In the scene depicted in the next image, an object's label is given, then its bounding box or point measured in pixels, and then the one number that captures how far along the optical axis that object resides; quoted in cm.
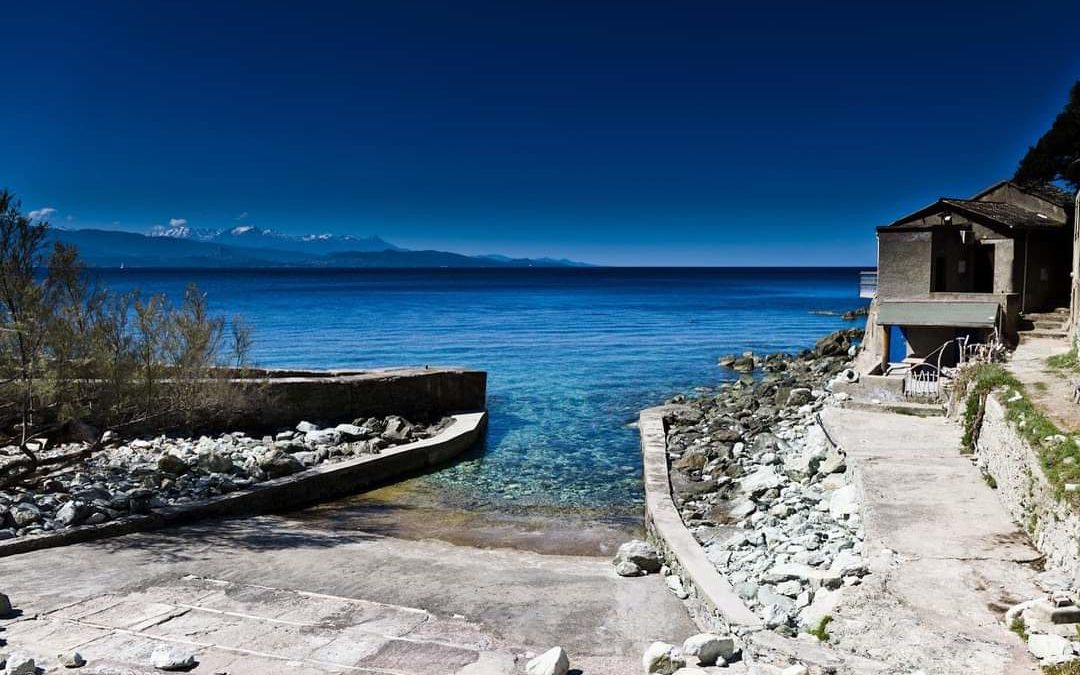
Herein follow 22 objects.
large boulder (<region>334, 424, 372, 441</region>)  1669
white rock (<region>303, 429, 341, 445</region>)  1612
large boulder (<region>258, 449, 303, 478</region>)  1352
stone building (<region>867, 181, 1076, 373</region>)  2334
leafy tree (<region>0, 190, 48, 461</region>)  1028
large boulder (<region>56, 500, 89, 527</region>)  980
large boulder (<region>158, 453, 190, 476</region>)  1266
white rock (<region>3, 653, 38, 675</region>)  525
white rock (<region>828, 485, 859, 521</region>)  1017
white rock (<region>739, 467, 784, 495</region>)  1280
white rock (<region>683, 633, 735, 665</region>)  591
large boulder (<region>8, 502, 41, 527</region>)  963
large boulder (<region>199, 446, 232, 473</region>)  1314
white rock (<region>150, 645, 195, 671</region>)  589
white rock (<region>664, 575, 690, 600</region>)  866
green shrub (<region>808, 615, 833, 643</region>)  636
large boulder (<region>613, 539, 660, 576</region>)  970
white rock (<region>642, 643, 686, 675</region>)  596
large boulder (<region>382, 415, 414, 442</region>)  1705
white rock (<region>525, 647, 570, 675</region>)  593
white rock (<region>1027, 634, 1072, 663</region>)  552
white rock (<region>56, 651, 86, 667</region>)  576
